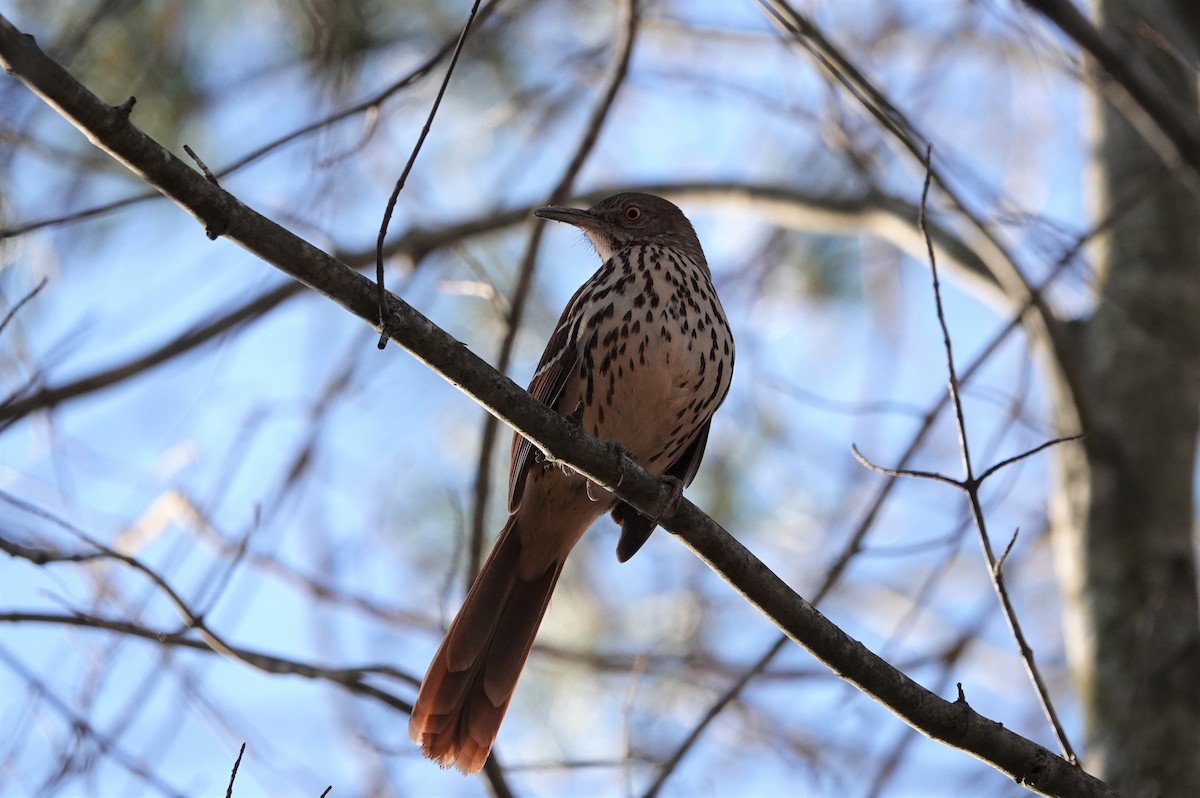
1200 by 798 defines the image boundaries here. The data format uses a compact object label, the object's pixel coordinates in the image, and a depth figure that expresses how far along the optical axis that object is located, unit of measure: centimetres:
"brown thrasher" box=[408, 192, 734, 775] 748
